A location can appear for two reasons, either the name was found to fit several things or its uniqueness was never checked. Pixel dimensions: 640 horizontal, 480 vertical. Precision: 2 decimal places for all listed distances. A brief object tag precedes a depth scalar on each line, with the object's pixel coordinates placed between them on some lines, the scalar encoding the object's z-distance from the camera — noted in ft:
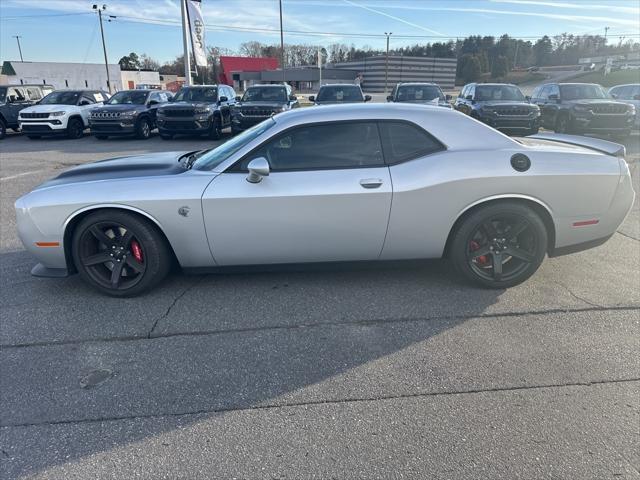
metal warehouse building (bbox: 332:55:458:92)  282.97
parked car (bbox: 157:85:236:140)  48.34
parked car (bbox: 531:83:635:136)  44.68
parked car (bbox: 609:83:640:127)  49.93
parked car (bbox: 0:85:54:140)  55.58
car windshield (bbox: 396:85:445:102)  49.11
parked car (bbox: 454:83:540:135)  44.52
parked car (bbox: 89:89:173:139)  50.01
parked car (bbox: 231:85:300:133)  46.52
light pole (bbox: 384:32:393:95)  251.11
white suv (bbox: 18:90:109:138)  51.44
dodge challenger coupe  11.87
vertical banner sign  73.61
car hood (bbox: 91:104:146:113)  50.34
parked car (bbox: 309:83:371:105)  49.24
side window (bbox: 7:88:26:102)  57.34
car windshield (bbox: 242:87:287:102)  49.60
